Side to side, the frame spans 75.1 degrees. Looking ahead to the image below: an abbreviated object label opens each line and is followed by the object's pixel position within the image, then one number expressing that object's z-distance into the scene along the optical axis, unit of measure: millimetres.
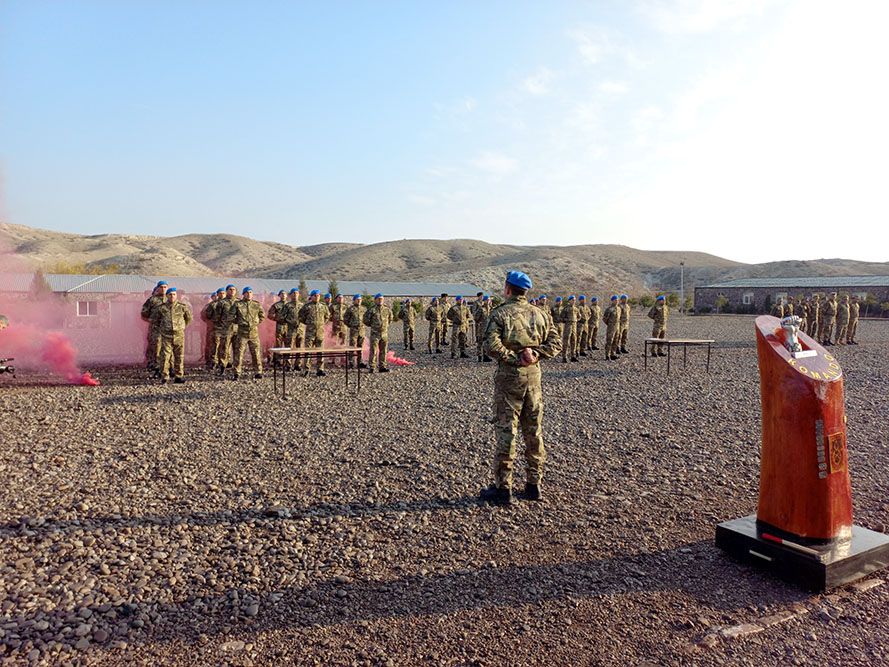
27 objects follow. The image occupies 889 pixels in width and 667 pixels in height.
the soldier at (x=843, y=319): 24734
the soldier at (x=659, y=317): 18641
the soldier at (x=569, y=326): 18438
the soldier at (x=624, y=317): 19031
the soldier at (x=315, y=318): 14898
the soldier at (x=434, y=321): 20453
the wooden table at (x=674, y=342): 14703
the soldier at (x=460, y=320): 19375
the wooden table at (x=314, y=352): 11242
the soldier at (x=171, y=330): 13070
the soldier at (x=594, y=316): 19797
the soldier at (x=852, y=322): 25156
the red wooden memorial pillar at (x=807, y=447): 4168
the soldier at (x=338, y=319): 16891
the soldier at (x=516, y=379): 5570
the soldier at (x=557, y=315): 18622
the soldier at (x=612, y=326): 18859
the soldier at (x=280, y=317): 15070
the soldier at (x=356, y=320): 15918
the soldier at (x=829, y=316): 24094
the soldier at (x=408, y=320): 21438
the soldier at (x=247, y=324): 13859
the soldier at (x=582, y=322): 19283
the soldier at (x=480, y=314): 21197
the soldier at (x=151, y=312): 13148
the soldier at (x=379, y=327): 15609
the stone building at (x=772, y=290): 54000
